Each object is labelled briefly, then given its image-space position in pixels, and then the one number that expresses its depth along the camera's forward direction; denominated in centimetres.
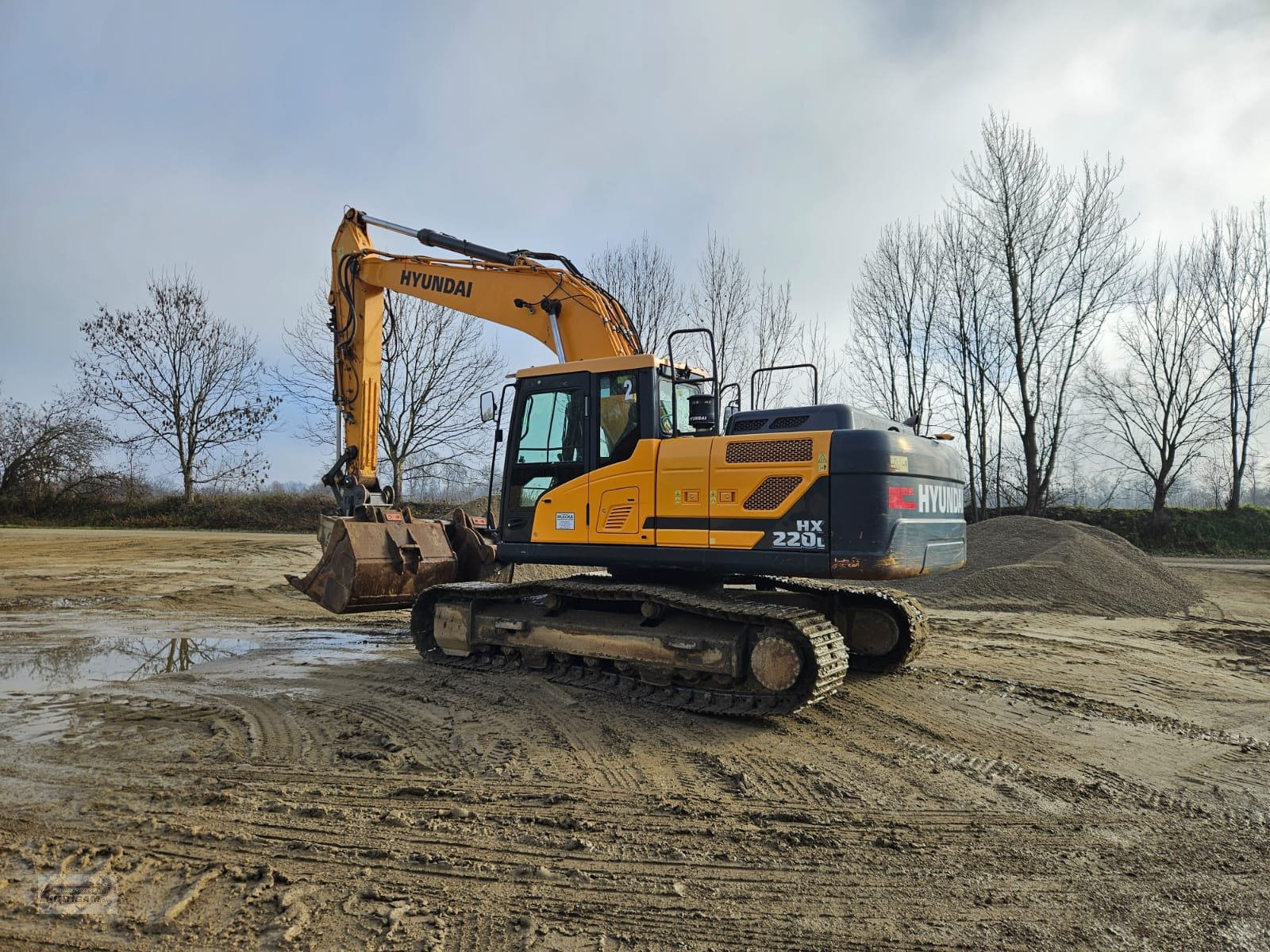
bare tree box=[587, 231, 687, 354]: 2348
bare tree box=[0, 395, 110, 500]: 2794
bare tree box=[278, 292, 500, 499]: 2588
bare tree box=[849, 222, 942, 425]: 2517
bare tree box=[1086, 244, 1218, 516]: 2417
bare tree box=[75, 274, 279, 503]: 2983
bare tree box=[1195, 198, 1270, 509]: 2403
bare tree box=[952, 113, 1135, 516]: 2236
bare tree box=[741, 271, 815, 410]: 2385
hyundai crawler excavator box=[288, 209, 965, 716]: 542
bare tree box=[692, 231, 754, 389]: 2364
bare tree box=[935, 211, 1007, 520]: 2375
